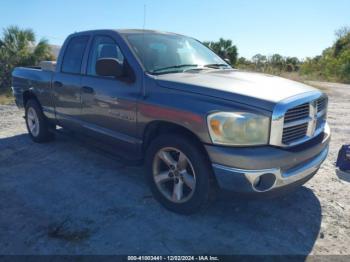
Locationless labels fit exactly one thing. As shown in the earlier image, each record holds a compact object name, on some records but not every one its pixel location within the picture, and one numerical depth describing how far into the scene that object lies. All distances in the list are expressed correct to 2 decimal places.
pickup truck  2.96
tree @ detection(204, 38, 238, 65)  26.25
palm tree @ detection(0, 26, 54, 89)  15.95
